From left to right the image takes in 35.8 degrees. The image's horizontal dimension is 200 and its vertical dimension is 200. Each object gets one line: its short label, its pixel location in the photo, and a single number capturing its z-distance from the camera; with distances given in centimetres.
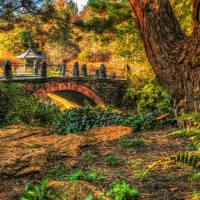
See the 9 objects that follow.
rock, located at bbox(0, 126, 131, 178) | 362
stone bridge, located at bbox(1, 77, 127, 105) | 1691
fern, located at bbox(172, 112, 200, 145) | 242
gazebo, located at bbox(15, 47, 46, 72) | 2694
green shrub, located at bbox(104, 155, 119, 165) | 365
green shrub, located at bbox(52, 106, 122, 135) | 802
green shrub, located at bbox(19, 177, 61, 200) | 244
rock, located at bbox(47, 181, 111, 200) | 254
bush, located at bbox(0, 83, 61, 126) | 1059
